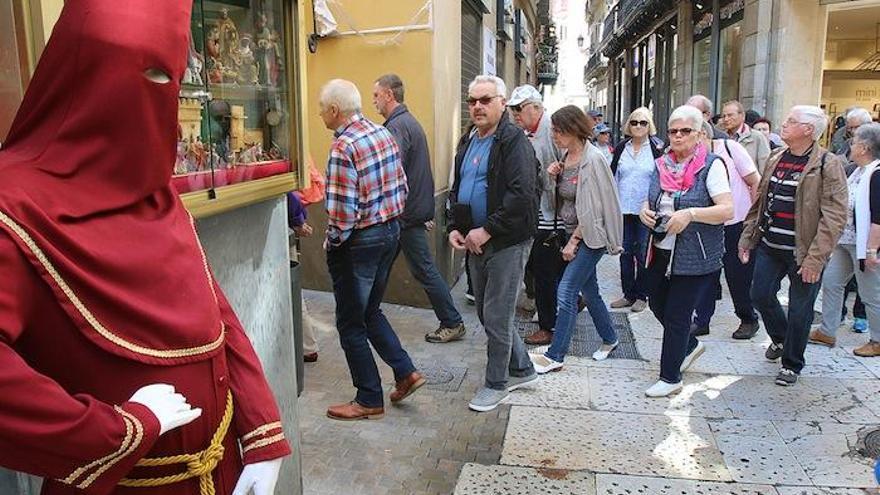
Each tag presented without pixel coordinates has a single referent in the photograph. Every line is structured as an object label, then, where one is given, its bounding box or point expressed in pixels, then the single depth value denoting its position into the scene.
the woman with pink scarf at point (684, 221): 4.30
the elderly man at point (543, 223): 5.66
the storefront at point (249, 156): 2.23
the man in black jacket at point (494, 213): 4.10
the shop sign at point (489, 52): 10.42
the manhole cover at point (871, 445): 3.83
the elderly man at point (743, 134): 6.59
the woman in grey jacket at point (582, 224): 4.95
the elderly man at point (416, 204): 5.72
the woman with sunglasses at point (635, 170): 6.38
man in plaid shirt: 3.98
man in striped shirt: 4.49
